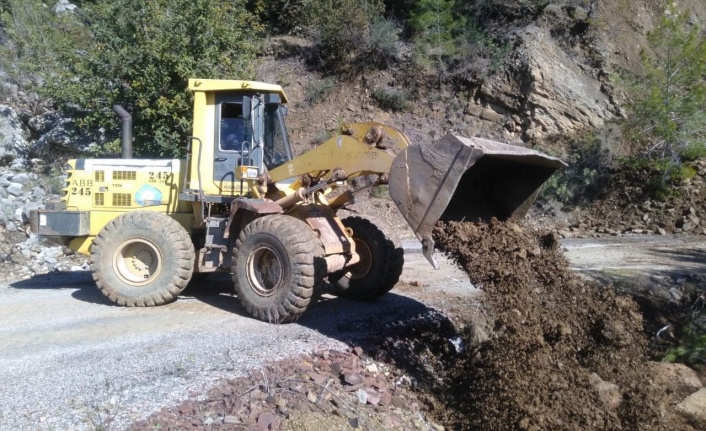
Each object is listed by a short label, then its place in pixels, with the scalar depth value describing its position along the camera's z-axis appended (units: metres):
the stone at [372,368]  5.89
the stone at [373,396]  5.34
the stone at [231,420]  4.63
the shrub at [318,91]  21.09
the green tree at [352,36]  21.39
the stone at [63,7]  21.98
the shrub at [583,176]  17.55
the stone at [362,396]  5.32
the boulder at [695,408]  5.69
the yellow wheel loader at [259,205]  6.59
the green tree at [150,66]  15.51
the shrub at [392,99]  20.39
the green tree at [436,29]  21.05
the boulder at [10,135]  17.19
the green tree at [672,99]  16.86
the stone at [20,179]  16.06
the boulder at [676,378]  6.04
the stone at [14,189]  15.46
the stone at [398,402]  5.43
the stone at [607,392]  5.32
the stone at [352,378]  5.50
